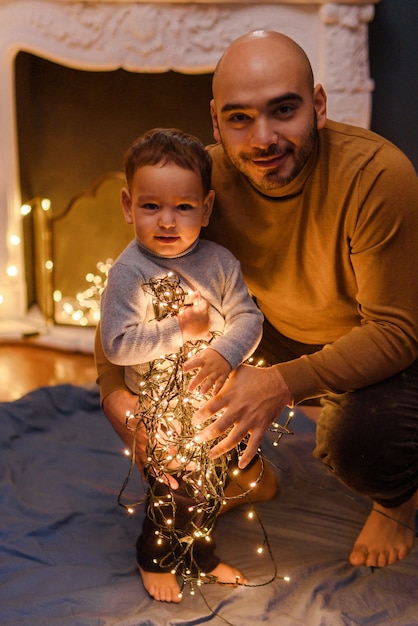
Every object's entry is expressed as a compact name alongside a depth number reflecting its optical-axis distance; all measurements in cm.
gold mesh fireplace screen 303
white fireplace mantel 257
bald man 147
